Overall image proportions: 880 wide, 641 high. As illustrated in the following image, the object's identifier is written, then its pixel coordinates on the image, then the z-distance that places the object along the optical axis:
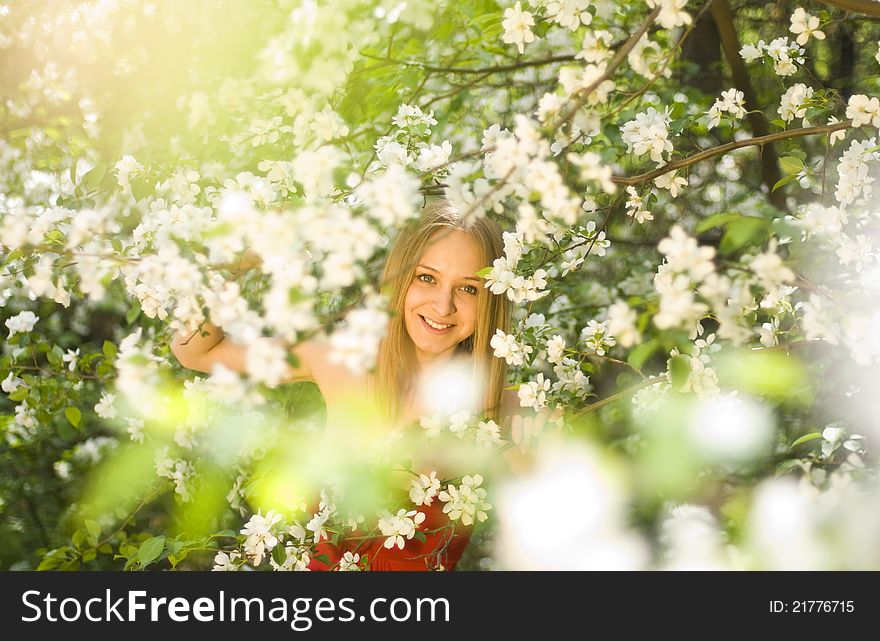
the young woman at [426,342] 2.19
